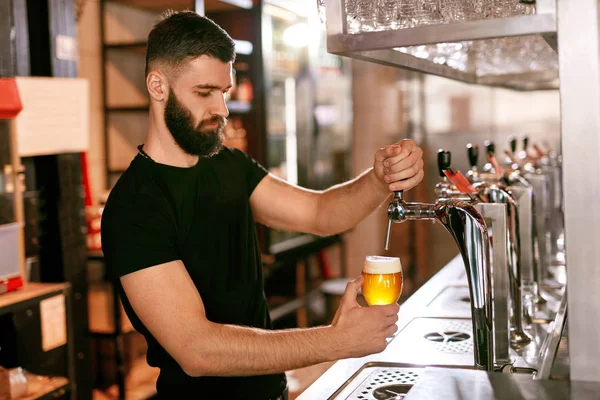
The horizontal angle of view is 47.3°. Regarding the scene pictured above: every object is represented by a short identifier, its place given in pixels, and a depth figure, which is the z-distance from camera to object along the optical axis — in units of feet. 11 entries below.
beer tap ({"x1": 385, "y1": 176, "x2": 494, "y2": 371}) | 4.47
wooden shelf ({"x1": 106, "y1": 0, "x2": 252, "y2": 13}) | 14.37
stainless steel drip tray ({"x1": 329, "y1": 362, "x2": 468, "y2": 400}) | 4.77
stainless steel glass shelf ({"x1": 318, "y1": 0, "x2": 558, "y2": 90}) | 3.97
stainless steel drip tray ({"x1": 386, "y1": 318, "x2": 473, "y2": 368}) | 5.51
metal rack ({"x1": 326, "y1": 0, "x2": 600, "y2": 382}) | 3.49
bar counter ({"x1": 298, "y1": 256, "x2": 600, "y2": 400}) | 3.38
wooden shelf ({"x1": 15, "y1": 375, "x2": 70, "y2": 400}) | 8.87
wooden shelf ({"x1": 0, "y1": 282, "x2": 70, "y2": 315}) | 8.35
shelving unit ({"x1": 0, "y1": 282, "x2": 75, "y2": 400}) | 8.48
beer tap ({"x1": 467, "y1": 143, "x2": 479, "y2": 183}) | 6.82
